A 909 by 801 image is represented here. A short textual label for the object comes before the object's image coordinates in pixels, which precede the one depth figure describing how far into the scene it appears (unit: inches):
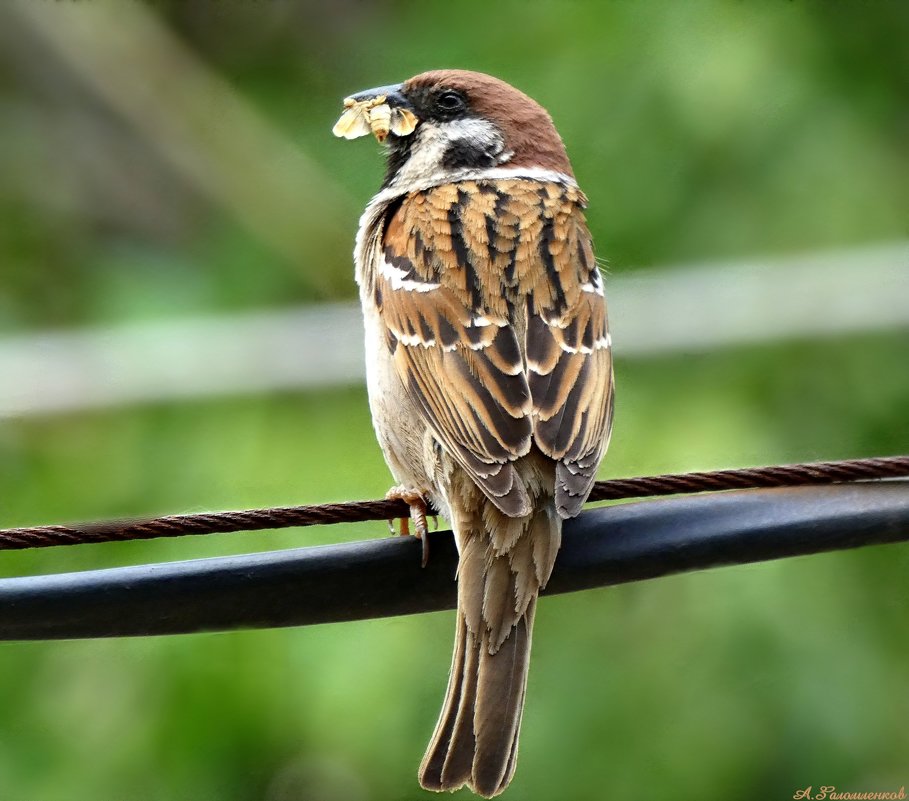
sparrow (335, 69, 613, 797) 270.5
